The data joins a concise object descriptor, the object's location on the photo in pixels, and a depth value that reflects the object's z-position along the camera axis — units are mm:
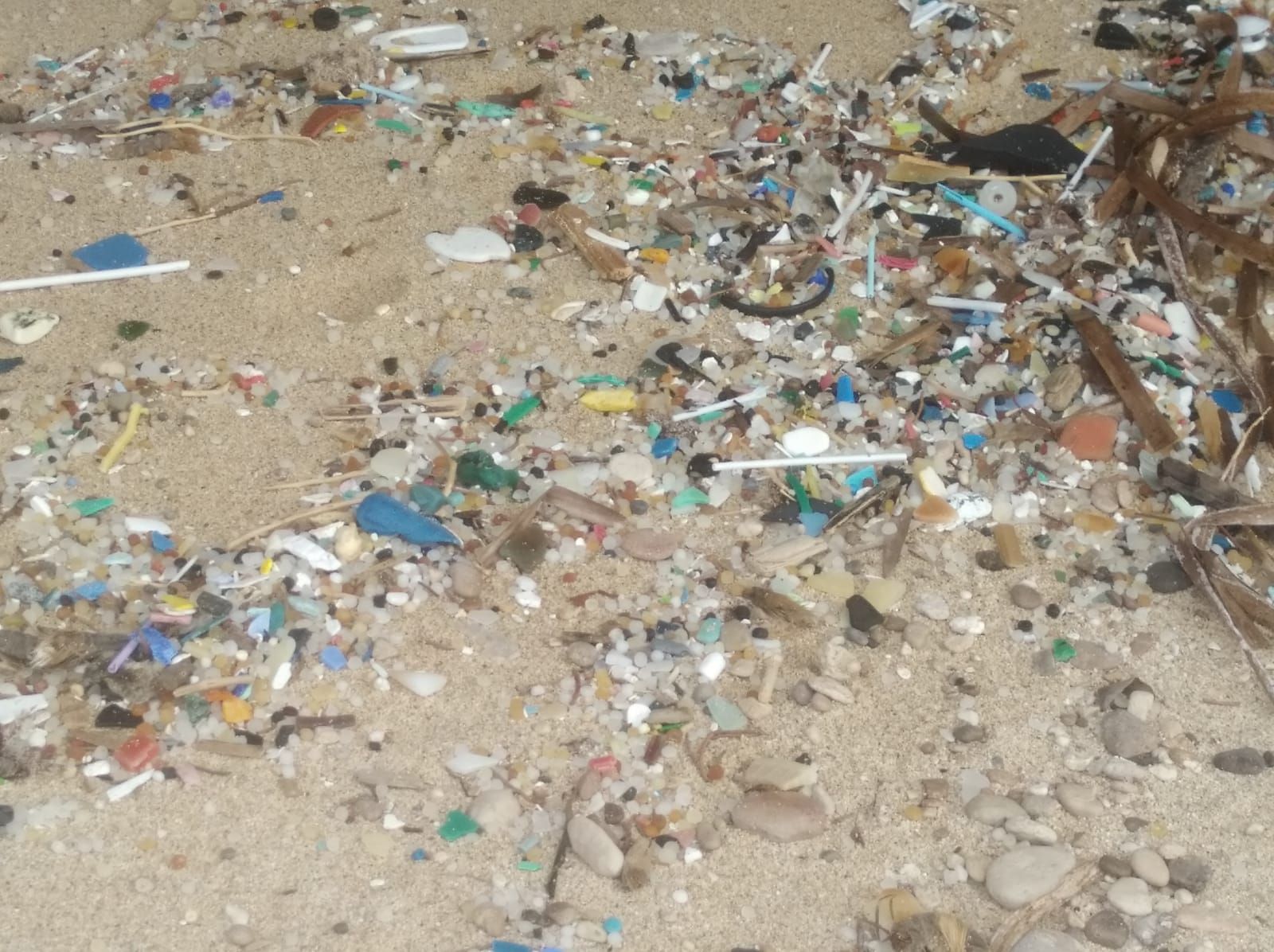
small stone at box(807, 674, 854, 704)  1994
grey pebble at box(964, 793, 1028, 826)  1860
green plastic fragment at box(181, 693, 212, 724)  1945
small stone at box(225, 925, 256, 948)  1719
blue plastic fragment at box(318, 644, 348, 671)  2012
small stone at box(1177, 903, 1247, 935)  1753
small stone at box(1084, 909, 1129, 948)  1742
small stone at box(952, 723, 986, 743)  1951
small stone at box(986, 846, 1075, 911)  1771
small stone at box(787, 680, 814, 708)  1998
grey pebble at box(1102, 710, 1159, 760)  1936
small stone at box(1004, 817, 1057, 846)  1837
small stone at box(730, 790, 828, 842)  1839
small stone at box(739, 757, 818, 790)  1890
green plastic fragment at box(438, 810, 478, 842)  1836
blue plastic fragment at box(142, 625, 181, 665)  1998
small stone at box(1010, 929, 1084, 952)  1722
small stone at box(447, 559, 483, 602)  2102
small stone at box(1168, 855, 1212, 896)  1793
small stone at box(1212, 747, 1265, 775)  1918
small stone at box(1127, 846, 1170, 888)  1796
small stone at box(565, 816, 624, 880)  1796
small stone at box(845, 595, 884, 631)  2082
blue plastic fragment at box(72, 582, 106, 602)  2084
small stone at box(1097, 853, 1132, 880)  1804
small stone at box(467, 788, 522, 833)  1844
